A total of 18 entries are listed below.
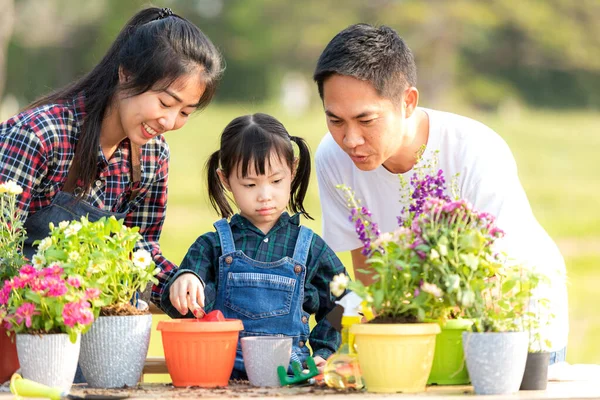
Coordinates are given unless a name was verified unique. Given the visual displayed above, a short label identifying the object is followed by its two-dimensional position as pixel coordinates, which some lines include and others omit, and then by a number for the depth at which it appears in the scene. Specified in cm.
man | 516
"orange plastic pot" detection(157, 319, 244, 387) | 419
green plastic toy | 423
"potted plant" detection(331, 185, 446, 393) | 386
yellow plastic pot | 385
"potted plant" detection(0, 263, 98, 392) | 388
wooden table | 381
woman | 509
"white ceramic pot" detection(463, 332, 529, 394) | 381
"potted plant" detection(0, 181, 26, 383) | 423
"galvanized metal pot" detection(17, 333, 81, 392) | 388
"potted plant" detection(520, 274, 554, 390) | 395
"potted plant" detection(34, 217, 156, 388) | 413
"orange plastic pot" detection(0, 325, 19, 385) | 423
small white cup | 426
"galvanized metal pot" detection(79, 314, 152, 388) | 414
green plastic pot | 405
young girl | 489
